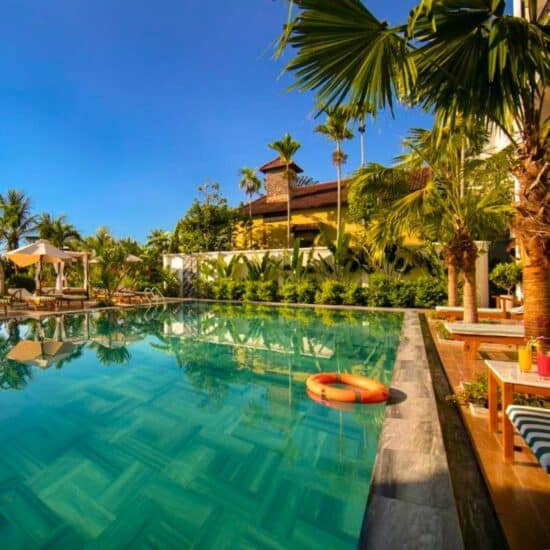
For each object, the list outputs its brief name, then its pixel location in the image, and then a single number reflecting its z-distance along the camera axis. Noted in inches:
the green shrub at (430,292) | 618.2
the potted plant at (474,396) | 164.7
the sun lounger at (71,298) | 660.7
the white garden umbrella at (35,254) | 585.6
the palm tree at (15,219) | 1047.0
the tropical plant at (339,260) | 726.5
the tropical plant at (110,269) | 767.1
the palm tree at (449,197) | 301.1
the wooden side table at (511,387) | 120.1
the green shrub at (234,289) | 847.1
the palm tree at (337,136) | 804.0
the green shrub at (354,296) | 693.3
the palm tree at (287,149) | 967.0
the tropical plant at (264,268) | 837.2
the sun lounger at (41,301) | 648.4
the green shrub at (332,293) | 711.1
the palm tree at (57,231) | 1187.9
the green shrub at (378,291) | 661.9
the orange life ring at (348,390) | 201.3
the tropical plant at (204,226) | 1021.8
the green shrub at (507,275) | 536.4
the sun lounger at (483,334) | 234.5
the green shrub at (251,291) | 816.9
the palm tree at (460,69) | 125.7
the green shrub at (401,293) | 641.0
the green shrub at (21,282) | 978.4
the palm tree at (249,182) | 1189.7
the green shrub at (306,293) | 748.0
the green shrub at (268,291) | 797.2
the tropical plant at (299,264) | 788.6
